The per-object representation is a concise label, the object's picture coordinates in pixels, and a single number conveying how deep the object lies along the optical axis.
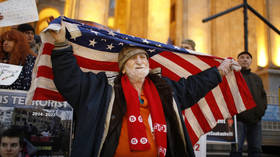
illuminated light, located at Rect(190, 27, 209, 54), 10.50
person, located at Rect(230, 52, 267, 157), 5.09
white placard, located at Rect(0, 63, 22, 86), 2.90
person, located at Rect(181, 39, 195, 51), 5.42
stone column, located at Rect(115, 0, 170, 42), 10.02
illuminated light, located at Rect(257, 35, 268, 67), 12.20
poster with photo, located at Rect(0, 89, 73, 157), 2.73
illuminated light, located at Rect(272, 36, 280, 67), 11.61
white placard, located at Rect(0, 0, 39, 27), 3.10
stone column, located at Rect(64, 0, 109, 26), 8.54
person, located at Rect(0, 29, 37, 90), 3.18
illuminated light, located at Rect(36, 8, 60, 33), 11.07
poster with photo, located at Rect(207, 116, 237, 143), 5.57
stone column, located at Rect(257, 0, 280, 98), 11.41
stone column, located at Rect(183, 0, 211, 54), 10.60
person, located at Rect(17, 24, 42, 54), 4.11
